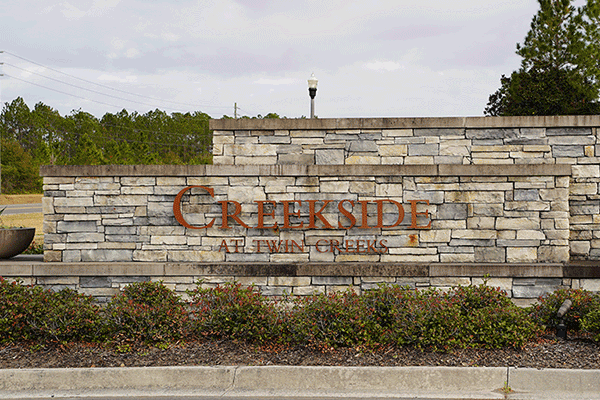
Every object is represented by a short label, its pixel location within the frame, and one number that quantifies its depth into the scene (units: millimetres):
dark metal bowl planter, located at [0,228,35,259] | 8641
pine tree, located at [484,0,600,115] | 19678
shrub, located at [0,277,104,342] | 6227
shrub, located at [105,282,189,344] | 6234
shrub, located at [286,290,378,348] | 6027
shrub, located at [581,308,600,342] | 6180
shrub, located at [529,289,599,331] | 6668
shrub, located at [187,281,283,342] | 6289
